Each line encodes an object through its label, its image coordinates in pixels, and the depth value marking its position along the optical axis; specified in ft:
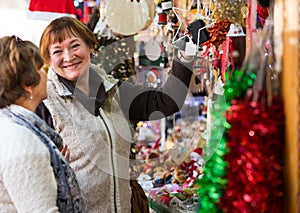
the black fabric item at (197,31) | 6.59
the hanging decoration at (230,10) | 6.25
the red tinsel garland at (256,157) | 3.57
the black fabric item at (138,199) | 7.00
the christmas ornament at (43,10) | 9.64
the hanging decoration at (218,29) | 6.81
